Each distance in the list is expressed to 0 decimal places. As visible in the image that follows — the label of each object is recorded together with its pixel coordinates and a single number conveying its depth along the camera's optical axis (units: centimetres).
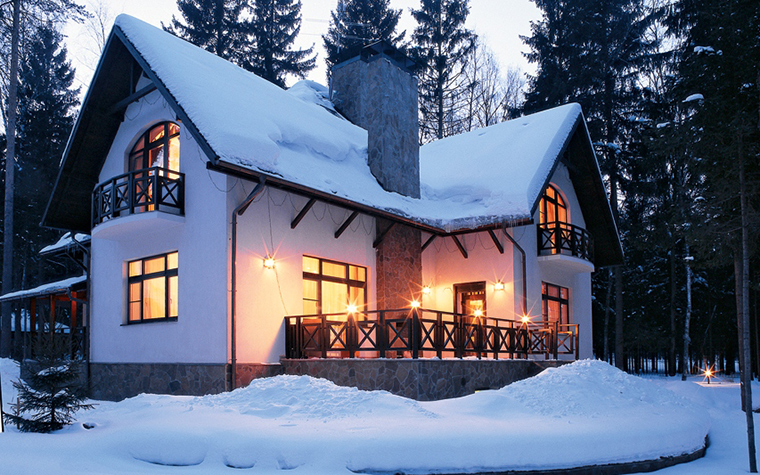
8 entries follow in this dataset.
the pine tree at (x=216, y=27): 3058
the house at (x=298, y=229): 1216
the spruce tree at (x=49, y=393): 777
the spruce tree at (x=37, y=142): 3064
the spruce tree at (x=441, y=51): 3347
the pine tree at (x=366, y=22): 3284
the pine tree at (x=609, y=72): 2692
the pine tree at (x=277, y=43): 3139
